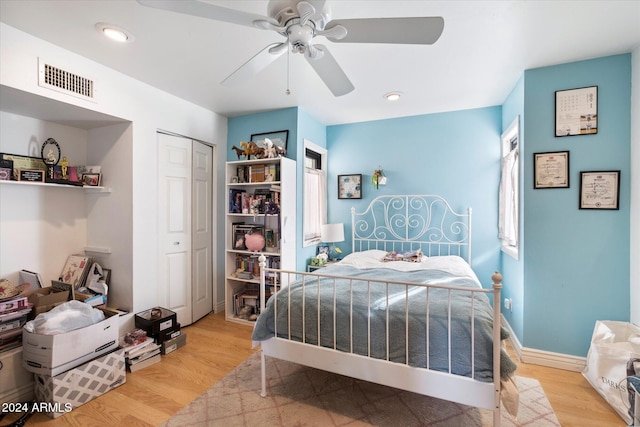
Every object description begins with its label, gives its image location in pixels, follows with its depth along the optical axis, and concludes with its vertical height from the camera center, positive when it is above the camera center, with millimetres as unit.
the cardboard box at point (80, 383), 1831 -1205
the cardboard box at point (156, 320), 2564 -1027
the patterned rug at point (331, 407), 1767 -1330
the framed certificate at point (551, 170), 2318 +347
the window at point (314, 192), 3564 +255
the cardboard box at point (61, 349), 1826 -945
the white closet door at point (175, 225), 2959 -154
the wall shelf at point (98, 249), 2750 -386
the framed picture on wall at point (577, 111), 2254 +814
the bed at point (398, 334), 1486 -748
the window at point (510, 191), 2643 +201
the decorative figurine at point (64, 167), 2533 +397
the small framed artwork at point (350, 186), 3906 +345
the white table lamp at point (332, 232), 3357 -258
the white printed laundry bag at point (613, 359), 1820 -1051
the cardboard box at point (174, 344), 2580 -1265
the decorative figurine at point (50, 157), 2451 +494
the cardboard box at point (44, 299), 2141 -709
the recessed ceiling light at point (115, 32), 1854 +1225
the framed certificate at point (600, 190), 2197 +167
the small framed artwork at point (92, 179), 2717 +307
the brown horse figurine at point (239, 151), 3315 +710
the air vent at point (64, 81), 2023 +990
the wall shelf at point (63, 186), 2169 +220
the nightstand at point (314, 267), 3498 -709
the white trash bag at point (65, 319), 1901 -774
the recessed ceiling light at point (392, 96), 2928 +1231
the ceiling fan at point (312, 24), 1186 +854
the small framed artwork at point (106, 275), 2721 -628
